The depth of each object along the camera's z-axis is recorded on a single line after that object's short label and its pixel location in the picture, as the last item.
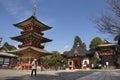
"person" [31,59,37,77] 8.20
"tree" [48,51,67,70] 25.51
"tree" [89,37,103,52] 40.90
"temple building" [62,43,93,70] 24.70
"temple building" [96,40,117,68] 26.95
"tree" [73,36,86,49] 45.50
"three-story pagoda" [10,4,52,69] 19.52
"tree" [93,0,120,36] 6.90
